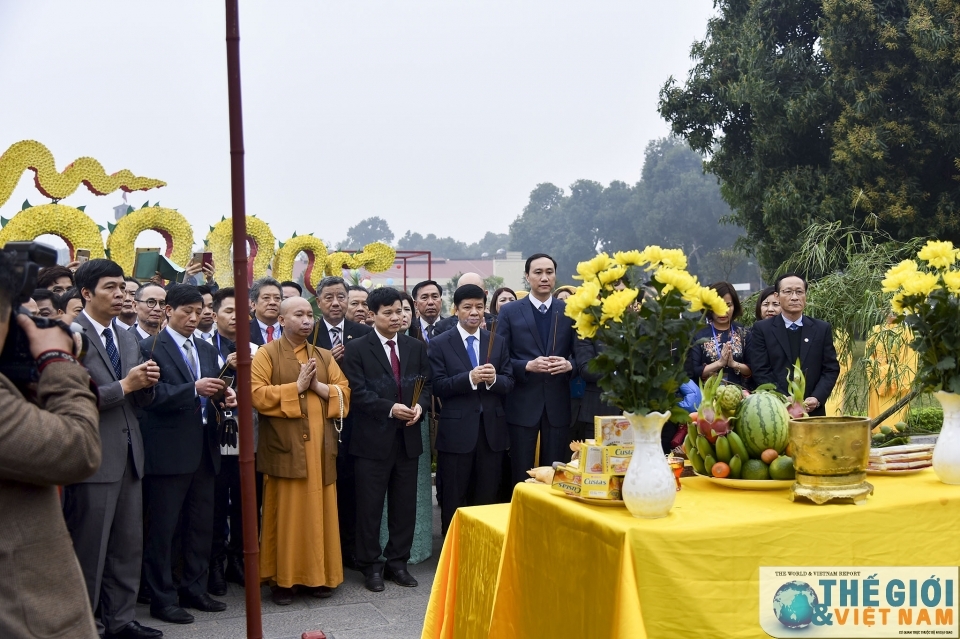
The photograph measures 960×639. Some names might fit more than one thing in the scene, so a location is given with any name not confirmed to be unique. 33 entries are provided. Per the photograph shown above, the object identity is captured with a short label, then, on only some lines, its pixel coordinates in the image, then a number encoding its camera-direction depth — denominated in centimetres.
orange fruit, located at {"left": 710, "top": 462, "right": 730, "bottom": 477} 311
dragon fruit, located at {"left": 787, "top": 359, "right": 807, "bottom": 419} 329
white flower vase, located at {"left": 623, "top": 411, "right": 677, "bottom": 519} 261
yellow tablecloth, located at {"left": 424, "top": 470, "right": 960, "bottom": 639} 248
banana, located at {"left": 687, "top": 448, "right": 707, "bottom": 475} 324
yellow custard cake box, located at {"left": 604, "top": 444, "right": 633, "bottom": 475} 282
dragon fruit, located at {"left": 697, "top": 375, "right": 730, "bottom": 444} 317
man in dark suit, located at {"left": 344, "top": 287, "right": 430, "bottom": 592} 577
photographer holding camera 205
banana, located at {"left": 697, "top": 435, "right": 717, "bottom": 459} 321
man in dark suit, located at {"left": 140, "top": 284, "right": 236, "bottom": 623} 506
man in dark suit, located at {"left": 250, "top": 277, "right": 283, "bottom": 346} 671
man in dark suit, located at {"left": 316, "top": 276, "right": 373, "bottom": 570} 633
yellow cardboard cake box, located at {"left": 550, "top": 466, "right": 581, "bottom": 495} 292
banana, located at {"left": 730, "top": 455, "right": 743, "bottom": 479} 312
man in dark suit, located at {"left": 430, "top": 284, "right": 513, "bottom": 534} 599
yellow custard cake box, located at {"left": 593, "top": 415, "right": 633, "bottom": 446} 292
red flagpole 261
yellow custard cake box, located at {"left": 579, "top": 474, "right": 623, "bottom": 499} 280
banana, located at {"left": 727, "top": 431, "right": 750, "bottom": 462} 313
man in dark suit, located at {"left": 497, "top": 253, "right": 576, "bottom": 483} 614
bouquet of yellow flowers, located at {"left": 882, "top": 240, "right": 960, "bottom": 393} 313
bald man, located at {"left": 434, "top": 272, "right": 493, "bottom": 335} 738
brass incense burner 277
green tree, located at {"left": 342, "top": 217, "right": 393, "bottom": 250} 12888
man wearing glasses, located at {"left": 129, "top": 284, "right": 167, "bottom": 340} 577
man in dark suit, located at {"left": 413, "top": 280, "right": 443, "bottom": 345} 762
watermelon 311
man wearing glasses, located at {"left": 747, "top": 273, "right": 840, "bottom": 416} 609
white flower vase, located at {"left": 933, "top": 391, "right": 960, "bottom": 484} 306
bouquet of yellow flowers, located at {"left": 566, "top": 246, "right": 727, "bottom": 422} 268
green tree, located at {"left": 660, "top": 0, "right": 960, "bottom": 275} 1427
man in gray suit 445
